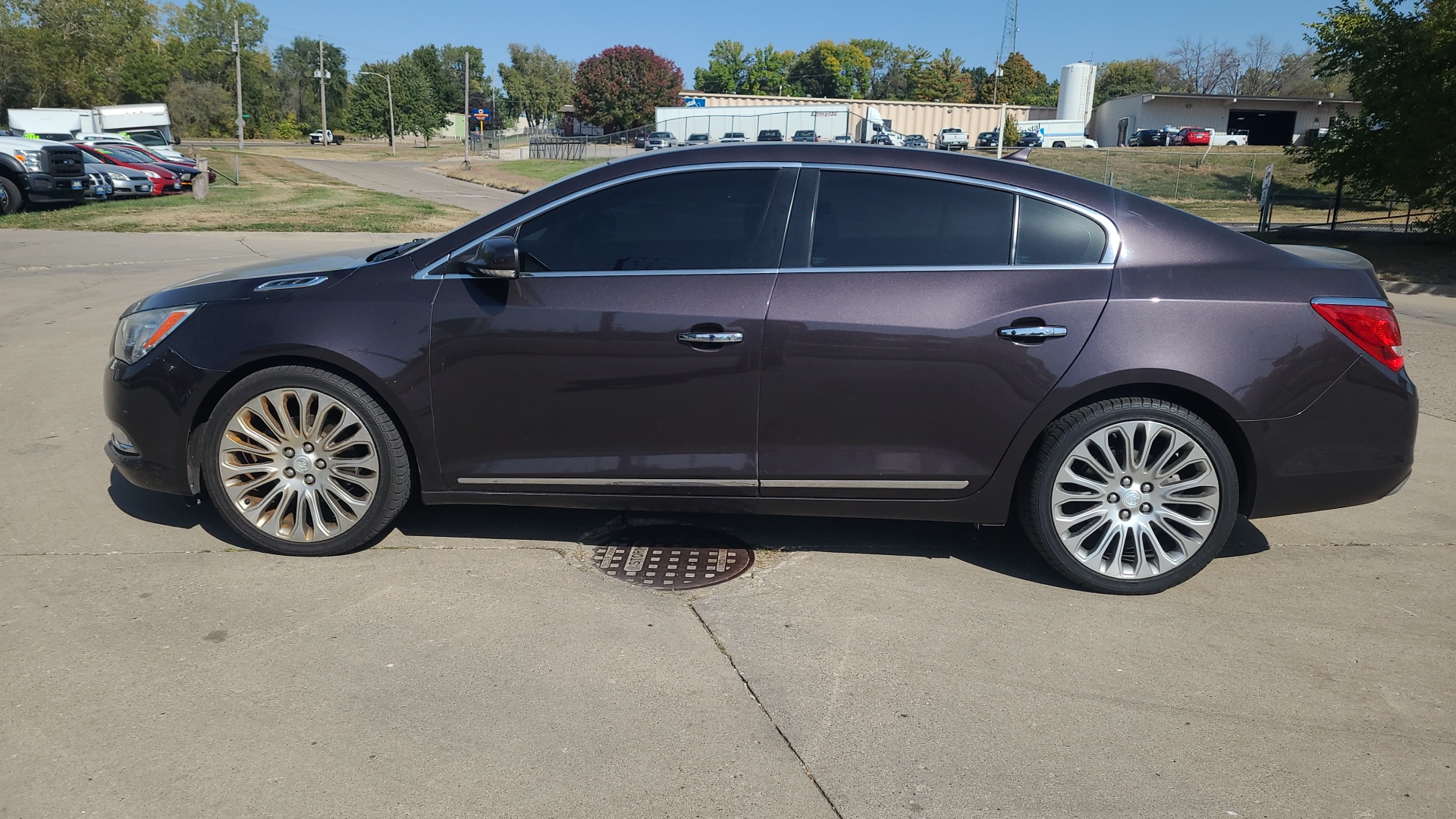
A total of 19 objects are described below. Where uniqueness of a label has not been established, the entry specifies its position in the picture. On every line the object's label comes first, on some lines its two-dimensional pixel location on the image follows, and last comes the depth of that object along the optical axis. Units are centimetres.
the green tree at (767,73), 12862
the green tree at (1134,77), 11081
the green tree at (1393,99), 1458
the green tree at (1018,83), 11881
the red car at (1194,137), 5894
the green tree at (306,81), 11194
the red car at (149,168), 2555
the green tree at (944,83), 11425
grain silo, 8000
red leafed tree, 8925
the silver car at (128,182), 2483
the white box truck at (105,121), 3938
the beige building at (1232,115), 7144
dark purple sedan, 391
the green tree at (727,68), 13000
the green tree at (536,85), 12025
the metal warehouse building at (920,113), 8088
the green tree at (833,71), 12738
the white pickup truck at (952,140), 5888
